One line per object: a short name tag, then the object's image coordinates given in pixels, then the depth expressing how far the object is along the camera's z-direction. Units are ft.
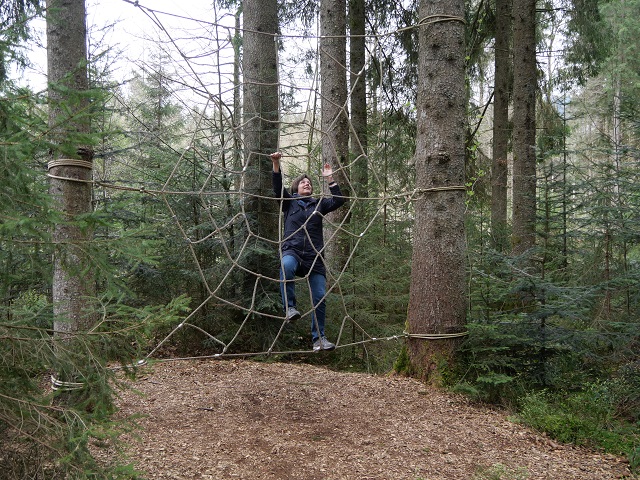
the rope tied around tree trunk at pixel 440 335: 11.61
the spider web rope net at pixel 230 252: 16.21
